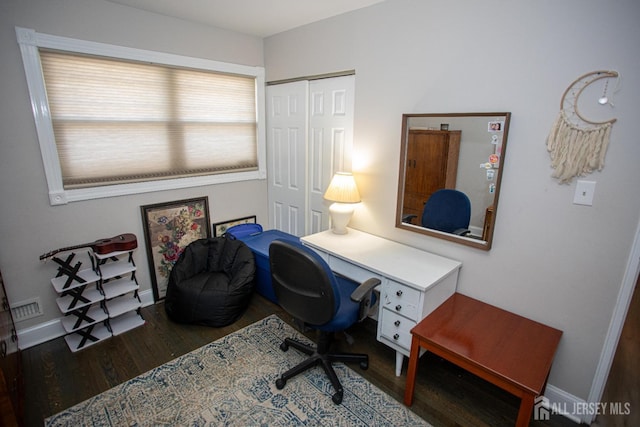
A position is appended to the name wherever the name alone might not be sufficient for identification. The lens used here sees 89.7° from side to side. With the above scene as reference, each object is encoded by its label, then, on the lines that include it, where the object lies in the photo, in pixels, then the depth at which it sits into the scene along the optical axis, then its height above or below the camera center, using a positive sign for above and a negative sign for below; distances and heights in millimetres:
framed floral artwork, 2805 -883
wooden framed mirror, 1935 -237
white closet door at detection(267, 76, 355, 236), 2777 -114
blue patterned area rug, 1786 -1545
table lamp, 2594 -497
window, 2240 +118
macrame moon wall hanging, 1572 -3
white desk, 1928 -888
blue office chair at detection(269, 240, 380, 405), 1668 -905
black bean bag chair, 2541 -1203
